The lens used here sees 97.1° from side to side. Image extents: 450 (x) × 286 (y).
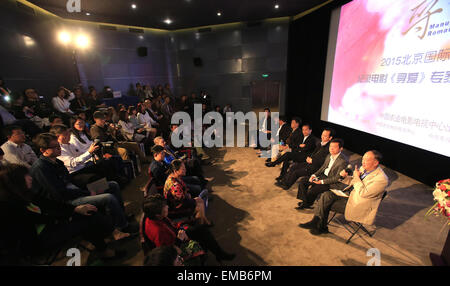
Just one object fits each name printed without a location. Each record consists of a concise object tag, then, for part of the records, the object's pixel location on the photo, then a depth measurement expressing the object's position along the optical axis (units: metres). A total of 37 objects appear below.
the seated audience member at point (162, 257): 1.36
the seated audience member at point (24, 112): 4.59
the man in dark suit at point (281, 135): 5.43
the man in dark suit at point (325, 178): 3.29
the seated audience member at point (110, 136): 4.38
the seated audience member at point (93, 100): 7.22
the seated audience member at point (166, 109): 7.95
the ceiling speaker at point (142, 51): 10.20
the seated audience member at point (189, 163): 3.74
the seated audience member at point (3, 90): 4.60
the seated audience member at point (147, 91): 9.80
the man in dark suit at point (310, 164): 3.86
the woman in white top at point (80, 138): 3.79
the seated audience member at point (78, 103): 6.60
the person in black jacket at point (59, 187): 2.41
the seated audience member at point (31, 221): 1.89
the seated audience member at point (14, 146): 3.07
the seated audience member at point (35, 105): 4.94
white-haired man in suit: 2.58
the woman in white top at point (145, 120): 6.32
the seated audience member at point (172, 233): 1.91
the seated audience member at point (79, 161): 3.29
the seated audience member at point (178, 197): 2.54
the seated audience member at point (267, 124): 6.15
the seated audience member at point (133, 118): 6.09
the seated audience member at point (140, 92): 9.69
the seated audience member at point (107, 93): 8.54
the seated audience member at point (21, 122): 4.17
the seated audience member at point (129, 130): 5.54
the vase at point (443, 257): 2.28
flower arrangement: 2.05
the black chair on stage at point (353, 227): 2.82
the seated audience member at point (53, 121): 3.99
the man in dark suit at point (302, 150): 4.49
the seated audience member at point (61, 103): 5.92
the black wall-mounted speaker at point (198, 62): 10.85
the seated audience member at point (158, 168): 2.97
